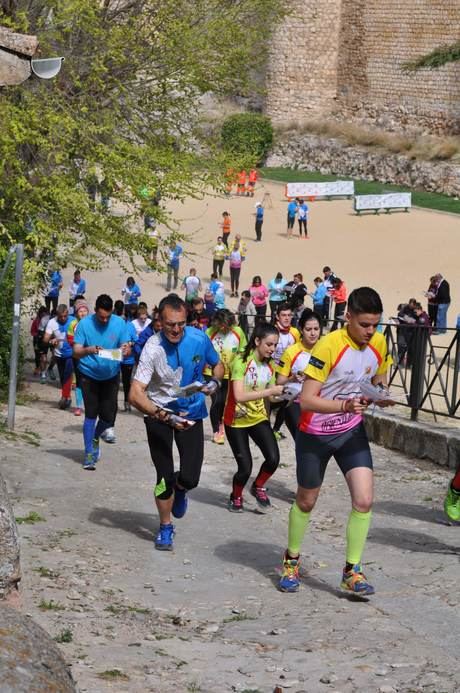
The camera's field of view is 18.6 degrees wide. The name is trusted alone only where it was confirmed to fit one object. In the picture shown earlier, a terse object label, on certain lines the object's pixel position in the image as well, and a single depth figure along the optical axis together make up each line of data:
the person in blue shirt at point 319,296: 27.44
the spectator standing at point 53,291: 26.01
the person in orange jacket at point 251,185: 45.76
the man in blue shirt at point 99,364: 11.70
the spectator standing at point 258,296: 26.92
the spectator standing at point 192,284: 28.19
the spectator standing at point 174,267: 28.77
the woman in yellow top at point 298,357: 9.89
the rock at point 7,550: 5.64
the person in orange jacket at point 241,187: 46.62
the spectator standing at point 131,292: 25.48
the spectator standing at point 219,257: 32.47
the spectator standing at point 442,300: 25.88
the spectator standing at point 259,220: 37.81
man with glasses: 8.52
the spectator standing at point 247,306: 25.50
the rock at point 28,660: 4.23
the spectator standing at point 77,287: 26.01
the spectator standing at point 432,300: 26.09
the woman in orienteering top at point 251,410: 10.20
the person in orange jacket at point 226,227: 35.53
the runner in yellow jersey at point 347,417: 7.44
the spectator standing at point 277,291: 27.77
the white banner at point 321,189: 46.49
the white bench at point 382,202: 43.06
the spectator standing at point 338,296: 27.06
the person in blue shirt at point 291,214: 38.84
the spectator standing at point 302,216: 39.09
